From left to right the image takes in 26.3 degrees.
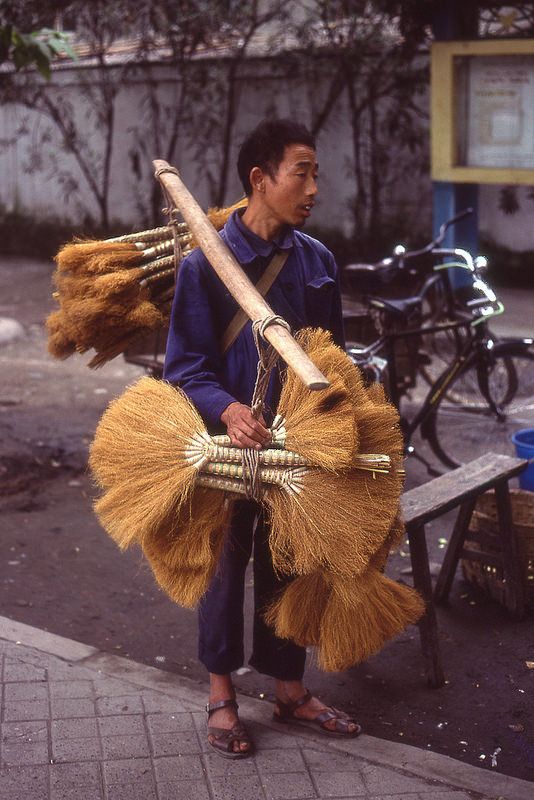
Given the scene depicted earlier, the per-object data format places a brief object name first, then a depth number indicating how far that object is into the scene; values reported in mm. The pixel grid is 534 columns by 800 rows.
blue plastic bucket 4949
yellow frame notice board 7348
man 3312
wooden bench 4059
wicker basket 4684
